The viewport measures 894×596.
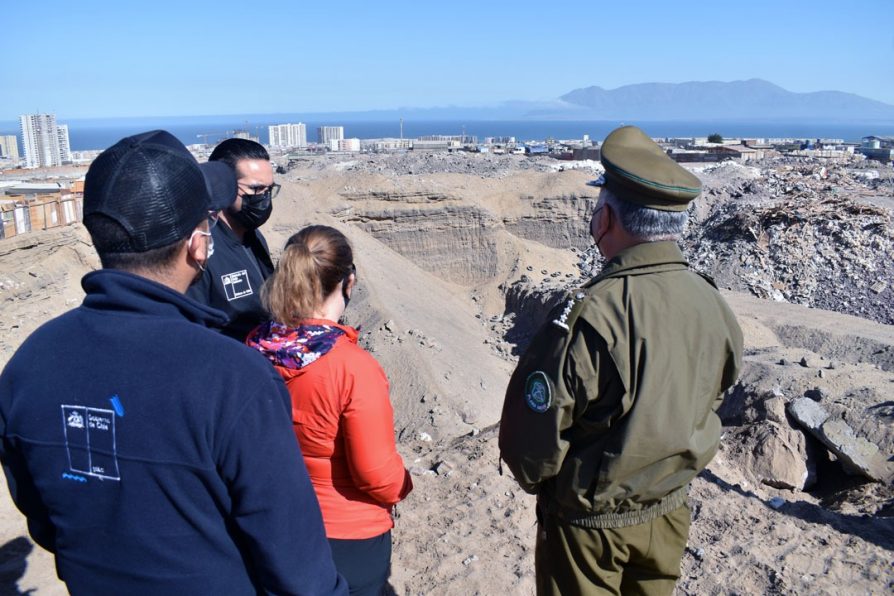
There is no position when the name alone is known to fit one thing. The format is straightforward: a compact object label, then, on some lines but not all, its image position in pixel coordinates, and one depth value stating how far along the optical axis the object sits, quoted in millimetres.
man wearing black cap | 1543
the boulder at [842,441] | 6277
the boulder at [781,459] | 6328
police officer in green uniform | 2346
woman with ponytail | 2373
